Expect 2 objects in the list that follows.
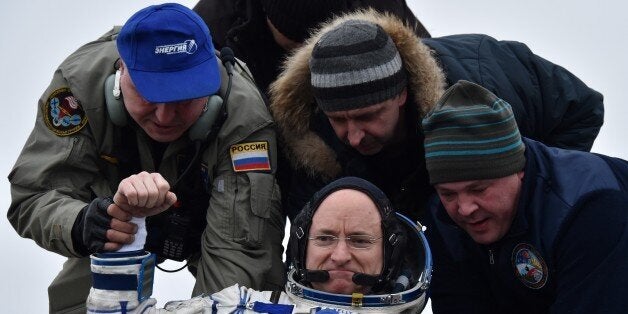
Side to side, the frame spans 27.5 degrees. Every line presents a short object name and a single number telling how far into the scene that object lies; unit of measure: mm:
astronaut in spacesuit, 4262
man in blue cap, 4559
